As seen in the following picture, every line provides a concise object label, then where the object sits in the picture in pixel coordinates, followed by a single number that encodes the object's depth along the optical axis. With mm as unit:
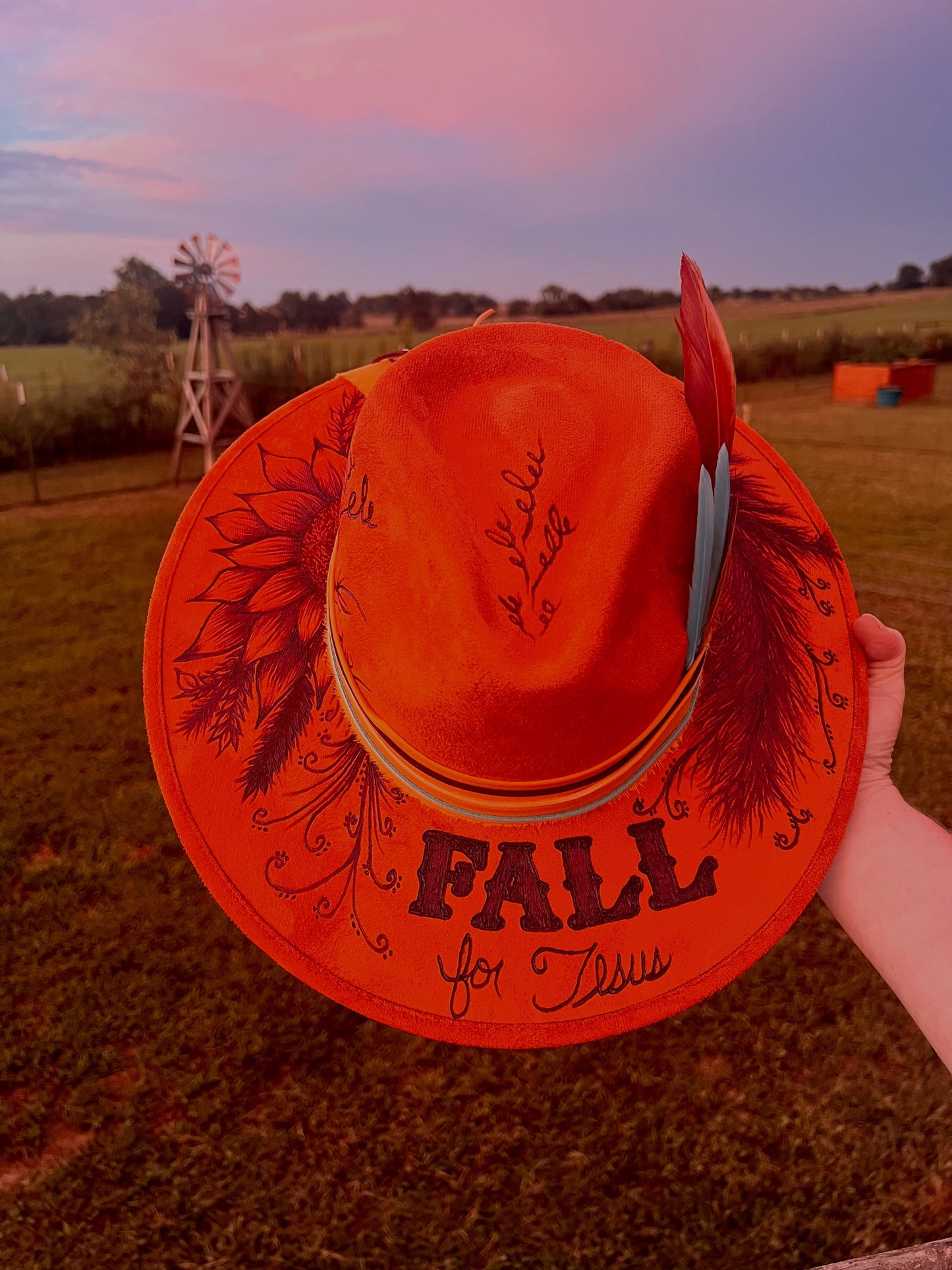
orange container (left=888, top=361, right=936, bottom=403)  18750
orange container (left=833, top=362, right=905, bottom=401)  18969
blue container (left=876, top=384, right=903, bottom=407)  18094
